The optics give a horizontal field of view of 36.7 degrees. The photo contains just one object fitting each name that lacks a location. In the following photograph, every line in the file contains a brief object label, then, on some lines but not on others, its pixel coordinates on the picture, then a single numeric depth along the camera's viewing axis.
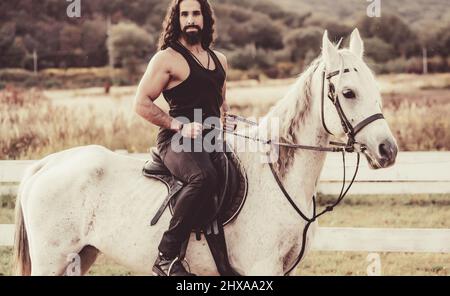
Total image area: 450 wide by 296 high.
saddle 4.12
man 4.07
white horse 4.01
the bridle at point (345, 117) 3.89
